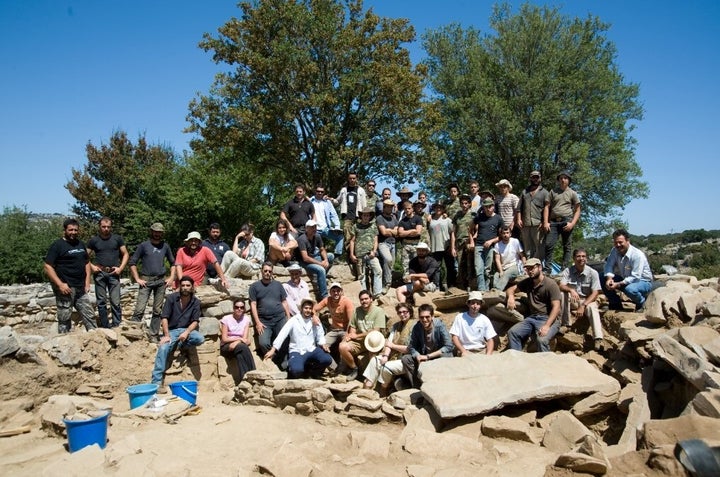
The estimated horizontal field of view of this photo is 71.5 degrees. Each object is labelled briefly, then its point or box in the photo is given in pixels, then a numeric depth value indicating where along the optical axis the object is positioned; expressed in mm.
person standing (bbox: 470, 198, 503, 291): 9578
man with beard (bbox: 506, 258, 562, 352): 7621
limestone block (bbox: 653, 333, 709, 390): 5547
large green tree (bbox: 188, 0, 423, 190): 16859
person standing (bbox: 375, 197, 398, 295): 10250
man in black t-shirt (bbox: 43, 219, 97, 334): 8266
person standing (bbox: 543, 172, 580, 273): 9555
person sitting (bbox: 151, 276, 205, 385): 8398
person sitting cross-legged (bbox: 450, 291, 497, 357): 7766
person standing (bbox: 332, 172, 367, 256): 11008
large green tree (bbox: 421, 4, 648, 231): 19141
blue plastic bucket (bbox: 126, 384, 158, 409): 7170
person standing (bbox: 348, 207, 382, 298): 10094
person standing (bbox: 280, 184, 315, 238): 10633
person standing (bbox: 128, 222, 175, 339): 9078
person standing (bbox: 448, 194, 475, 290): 10117
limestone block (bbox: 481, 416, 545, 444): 5922
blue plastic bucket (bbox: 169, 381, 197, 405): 7473
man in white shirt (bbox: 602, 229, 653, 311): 8086
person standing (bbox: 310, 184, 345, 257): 10898
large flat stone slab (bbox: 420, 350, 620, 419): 6301
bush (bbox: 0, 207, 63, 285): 23141
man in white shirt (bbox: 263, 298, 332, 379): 8328
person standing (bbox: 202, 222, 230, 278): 10023
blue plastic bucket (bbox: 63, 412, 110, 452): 5805
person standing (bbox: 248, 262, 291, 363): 8875
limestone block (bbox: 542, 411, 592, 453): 5609
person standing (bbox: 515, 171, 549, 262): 9633
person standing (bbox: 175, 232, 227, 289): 9281
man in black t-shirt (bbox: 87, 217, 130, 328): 8773
